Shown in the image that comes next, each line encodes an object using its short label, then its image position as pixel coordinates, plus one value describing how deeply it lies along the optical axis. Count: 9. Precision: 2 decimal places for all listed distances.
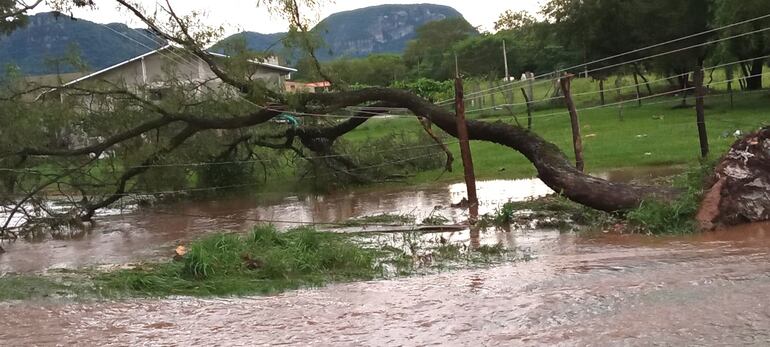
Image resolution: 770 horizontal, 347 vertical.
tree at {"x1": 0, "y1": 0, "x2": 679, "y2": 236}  14.21
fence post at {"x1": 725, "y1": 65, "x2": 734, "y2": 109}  28.50
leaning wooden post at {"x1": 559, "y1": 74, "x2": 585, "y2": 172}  13.21
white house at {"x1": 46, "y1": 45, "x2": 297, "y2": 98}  15.10
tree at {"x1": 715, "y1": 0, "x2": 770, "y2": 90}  20.86
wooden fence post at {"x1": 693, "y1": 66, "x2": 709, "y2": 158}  14.12
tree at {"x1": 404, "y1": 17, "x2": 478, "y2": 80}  58.38
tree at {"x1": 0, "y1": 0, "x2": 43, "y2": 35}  14.27
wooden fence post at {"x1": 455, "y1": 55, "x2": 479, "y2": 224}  12.00
